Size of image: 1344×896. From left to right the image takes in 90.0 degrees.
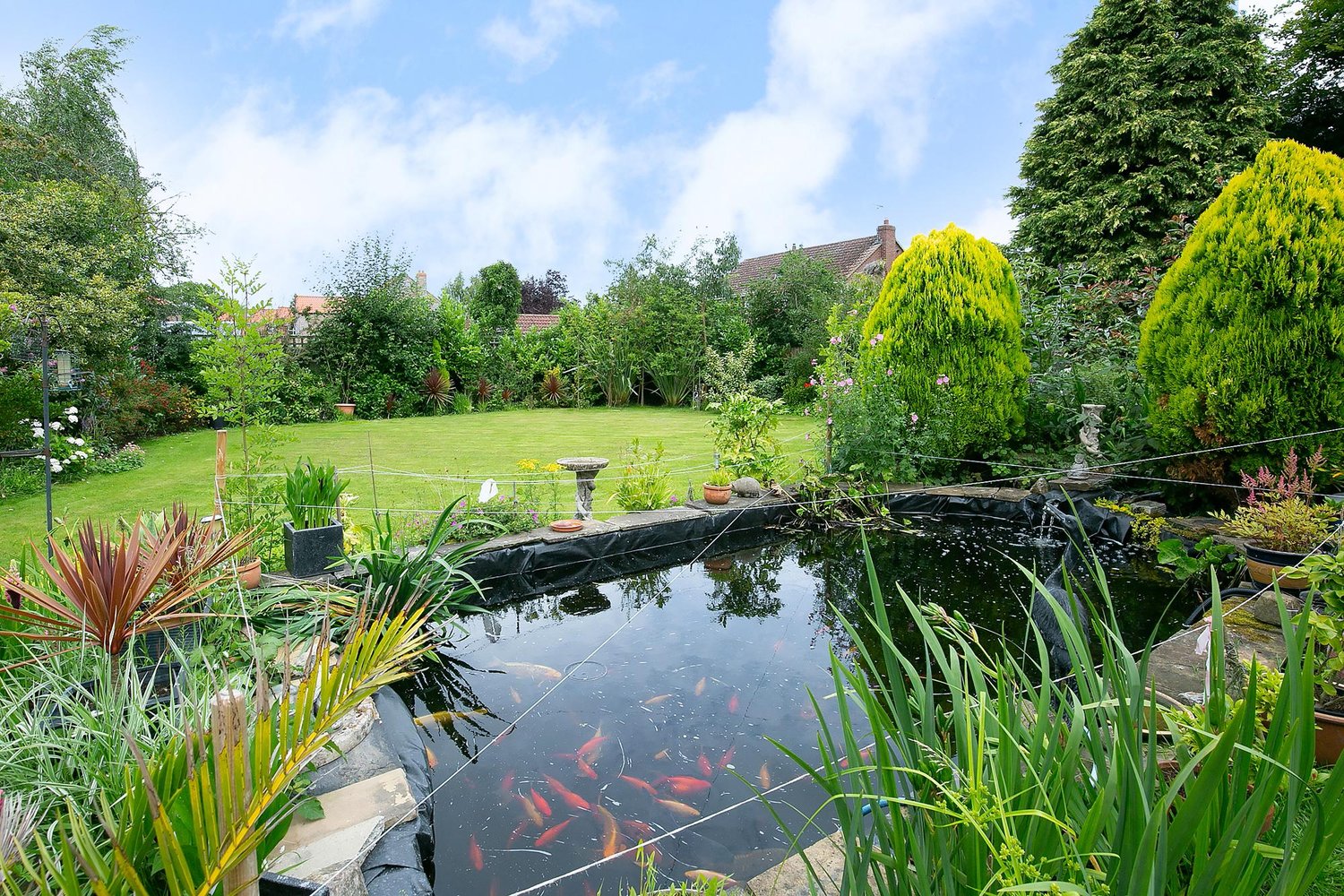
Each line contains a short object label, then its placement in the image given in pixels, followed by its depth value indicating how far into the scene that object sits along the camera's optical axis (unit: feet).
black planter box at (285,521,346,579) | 11.81
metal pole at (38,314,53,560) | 9.87
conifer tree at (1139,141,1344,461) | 15.23
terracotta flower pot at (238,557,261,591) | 11.03
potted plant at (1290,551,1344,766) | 5.74
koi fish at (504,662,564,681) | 11.17
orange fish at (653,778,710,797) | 8.25
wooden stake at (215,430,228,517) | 12.32
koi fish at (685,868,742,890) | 6.49
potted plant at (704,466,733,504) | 19.62
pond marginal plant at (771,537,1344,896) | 2.68
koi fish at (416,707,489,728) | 9.84
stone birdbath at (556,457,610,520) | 17.12
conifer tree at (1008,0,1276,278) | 35.73
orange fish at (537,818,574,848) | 7.39
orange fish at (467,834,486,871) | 7.07
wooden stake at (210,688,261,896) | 3.18
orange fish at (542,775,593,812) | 7.98
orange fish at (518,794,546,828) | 7.70
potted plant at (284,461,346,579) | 11.87
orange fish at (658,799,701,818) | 7.85
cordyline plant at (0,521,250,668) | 6.40
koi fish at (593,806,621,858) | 7.27
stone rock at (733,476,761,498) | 20.56
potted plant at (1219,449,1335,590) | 11.83
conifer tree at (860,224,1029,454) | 22.26
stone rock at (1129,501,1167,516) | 17.42
